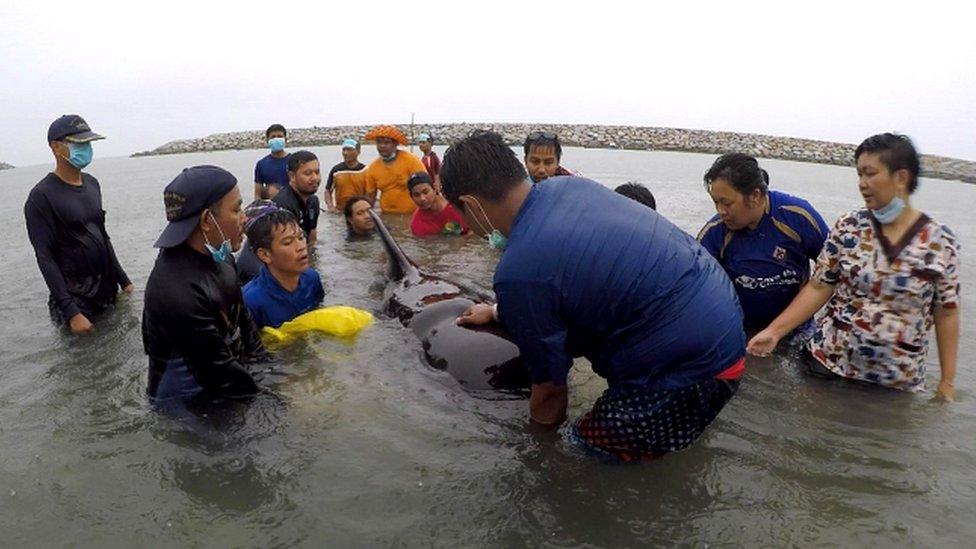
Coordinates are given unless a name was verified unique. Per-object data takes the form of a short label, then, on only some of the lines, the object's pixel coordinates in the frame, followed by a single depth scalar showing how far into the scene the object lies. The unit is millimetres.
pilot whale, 4102
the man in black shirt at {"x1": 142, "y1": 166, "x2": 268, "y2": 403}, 3344
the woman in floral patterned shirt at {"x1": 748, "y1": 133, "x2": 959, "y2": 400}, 3760
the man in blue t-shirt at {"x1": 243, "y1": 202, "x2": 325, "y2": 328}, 4707
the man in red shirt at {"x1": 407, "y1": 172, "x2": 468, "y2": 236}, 9412
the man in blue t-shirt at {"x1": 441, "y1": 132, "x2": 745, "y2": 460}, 2656
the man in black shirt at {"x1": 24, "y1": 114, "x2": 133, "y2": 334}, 5477
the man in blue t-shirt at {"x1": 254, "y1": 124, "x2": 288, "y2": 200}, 10000
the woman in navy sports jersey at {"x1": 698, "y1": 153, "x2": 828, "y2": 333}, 4516
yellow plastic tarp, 4961
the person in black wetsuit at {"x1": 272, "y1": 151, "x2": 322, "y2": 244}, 7930
